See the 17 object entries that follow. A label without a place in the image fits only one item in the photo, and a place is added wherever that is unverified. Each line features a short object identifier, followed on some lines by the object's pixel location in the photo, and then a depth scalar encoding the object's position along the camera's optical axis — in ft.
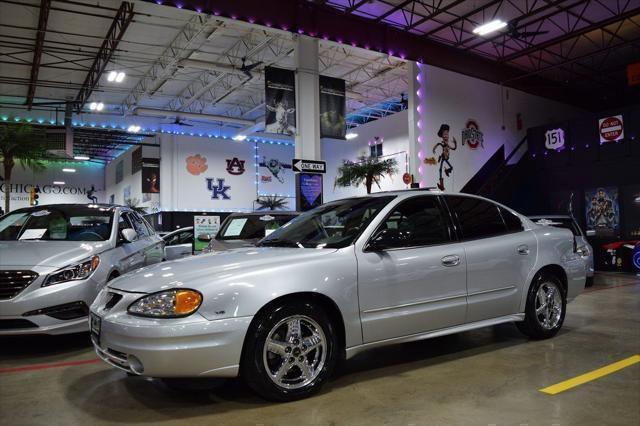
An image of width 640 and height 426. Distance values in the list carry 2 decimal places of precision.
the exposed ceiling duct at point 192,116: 76.28
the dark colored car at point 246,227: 23.48
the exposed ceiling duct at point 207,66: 56.85
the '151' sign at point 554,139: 54.49
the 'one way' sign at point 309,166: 38.42
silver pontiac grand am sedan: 10.26
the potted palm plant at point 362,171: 50.41
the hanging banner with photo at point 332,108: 42.27
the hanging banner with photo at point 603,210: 47.83
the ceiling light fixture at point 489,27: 39.65
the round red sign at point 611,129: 48.14
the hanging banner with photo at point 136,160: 80.77
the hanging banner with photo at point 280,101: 39.47
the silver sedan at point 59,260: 15.17
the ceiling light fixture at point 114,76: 52.84
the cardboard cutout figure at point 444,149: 51.71
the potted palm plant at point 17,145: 38.45
